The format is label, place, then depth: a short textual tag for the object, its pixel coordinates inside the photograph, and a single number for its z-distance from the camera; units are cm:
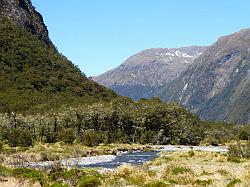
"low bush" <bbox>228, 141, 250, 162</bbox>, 8034
